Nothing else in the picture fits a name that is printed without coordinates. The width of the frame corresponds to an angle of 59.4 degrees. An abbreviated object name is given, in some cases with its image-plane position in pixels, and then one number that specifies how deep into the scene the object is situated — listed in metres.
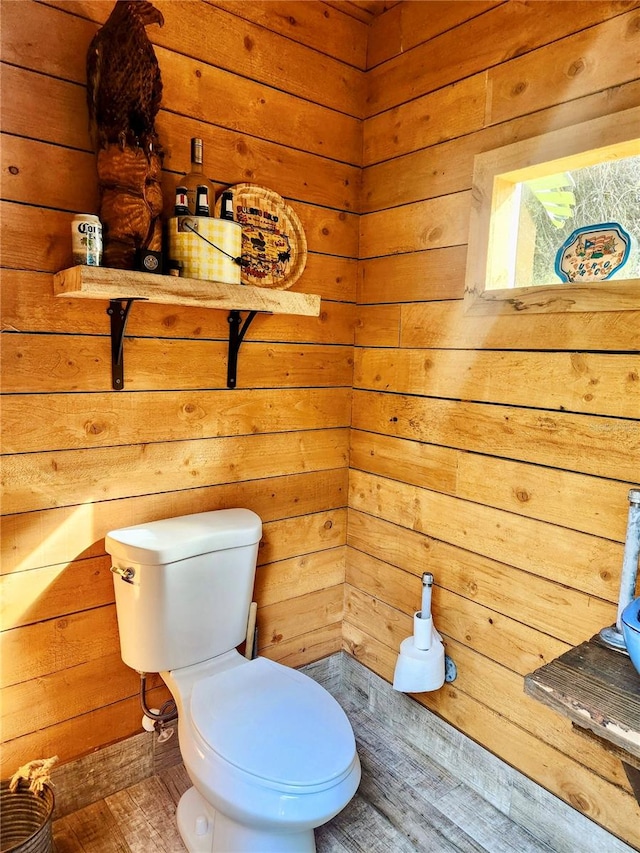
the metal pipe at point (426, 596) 1.64
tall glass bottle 1.39
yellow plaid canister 1.33
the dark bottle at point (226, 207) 1.41
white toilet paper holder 1.62
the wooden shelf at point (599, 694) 0.88
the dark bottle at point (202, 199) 1.34
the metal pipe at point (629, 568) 1.11
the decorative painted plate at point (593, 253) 1.28
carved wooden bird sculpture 1.20
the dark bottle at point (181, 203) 1.34
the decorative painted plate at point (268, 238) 1.60
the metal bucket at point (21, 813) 1.34
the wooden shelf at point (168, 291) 1.18
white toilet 1.14
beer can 1.20
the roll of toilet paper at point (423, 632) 1.62
